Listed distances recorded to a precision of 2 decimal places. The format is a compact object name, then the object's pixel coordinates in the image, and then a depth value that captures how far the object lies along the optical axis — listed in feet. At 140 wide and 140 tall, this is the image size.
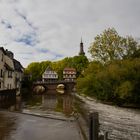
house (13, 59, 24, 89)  111.09
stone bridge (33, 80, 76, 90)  168.88
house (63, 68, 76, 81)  216.37
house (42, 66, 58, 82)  213.70
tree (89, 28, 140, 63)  81.16
